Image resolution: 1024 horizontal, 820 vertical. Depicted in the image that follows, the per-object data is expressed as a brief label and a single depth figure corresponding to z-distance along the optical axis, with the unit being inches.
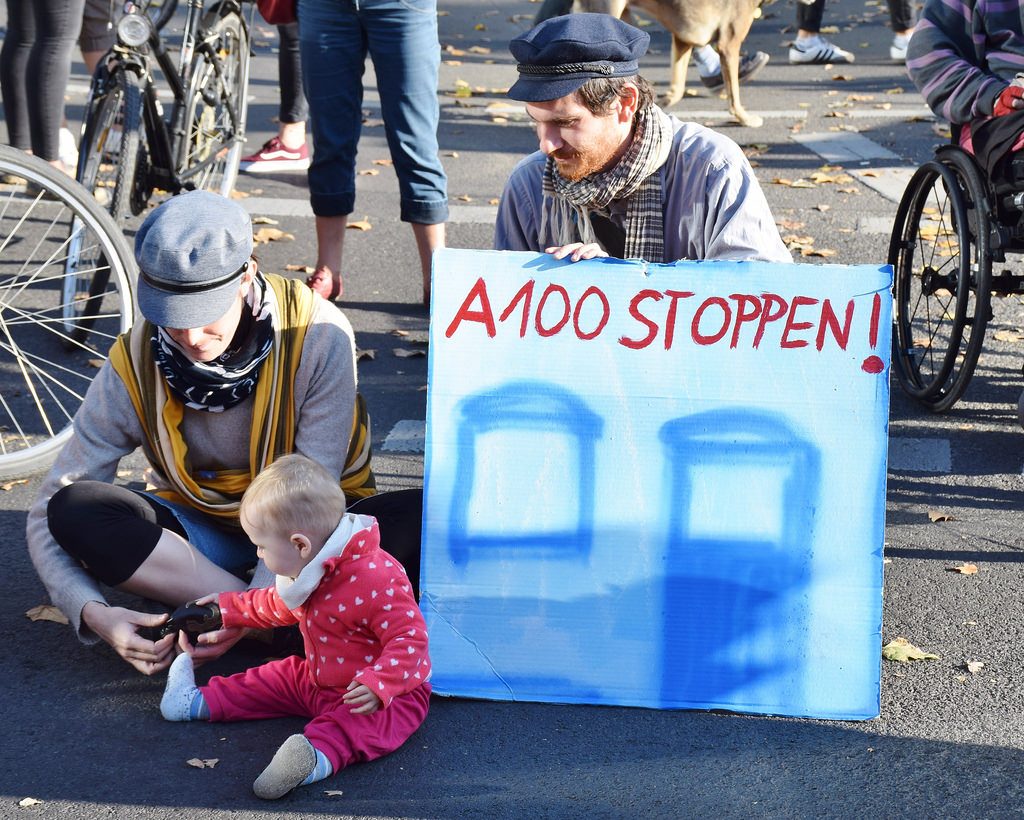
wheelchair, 330.6
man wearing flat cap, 241.9
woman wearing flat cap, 230.4
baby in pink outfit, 211.5
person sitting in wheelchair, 331.6
